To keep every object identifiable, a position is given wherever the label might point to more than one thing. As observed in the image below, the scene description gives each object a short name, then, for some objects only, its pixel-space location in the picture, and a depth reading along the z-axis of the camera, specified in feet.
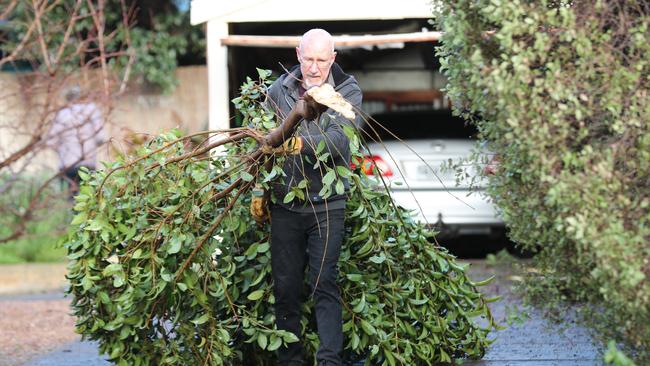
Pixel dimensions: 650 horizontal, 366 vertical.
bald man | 29.72
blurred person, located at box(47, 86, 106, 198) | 58.52
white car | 61.98
